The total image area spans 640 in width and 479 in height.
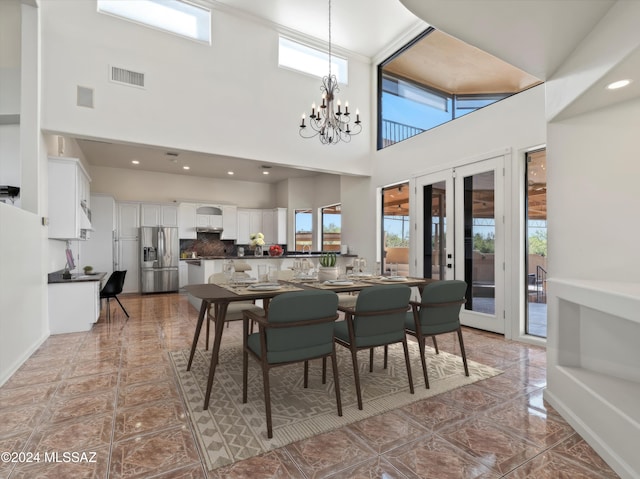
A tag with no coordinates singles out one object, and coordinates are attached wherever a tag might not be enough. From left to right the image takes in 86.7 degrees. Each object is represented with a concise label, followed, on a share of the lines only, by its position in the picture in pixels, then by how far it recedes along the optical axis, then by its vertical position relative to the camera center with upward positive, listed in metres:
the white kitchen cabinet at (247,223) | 9.34 +0.54
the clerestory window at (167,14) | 4.71 +3.34
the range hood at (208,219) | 8.80 +0.61
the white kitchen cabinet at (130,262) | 7.95 -0.45
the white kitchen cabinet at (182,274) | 8.32 -0.77
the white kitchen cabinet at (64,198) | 4.54 +0.61
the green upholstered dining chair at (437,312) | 2.78 -0.59
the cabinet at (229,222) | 9.08 +0.55
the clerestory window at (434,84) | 4.53 +2.47
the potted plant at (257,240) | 6.61 +0.05
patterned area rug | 1.99 -1.15
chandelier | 6.04 +2.10
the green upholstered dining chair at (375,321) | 2.45 -0.59
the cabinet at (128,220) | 7.96 +0.54
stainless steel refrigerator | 7.95 -0.38
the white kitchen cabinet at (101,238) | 7.42 +0.11
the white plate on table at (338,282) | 3.13 -0.38
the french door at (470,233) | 4.39 +0.13
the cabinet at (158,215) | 8.14 +0.69
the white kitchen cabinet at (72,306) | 4.37 -0.83
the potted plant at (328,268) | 3.41 -0.26
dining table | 2.40 -0.40
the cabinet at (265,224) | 9.30 +0.52
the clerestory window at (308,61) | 5.98 +3.34
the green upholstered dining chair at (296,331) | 2.07 -0.57
